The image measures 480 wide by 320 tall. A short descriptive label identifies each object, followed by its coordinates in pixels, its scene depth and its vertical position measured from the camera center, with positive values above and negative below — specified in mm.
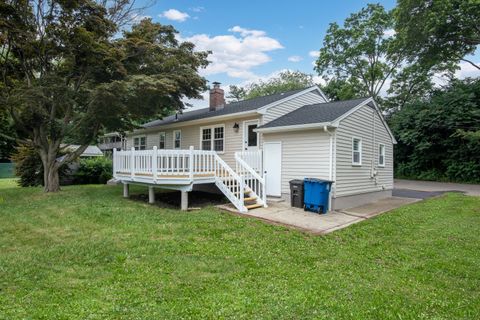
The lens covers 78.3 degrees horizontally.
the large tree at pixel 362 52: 27816 +10716
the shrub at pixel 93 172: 19250 -757
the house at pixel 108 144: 36750 +2209
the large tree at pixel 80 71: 10977 +3770
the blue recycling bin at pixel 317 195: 8656 -1017
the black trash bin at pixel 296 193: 9258 -1038
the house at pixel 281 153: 9367 +258
